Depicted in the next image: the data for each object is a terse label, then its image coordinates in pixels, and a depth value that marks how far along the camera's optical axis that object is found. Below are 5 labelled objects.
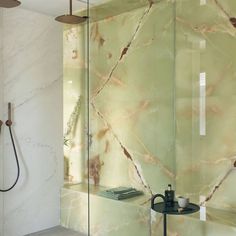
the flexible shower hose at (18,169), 2.76
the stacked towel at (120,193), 3.05
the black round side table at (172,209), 2.34
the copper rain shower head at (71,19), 3.09
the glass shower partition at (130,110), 3.01
